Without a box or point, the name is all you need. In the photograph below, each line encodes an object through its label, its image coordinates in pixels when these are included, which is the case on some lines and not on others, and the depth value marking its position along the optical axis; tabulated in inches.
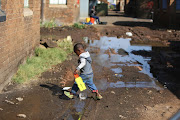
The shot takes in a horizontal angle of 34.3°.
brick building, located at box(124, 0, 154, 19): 1370.7
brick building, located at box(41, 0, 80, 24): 832.0
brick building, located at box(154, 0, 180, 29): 893.2
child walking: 239.8
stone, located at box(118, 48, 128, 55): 484.9
